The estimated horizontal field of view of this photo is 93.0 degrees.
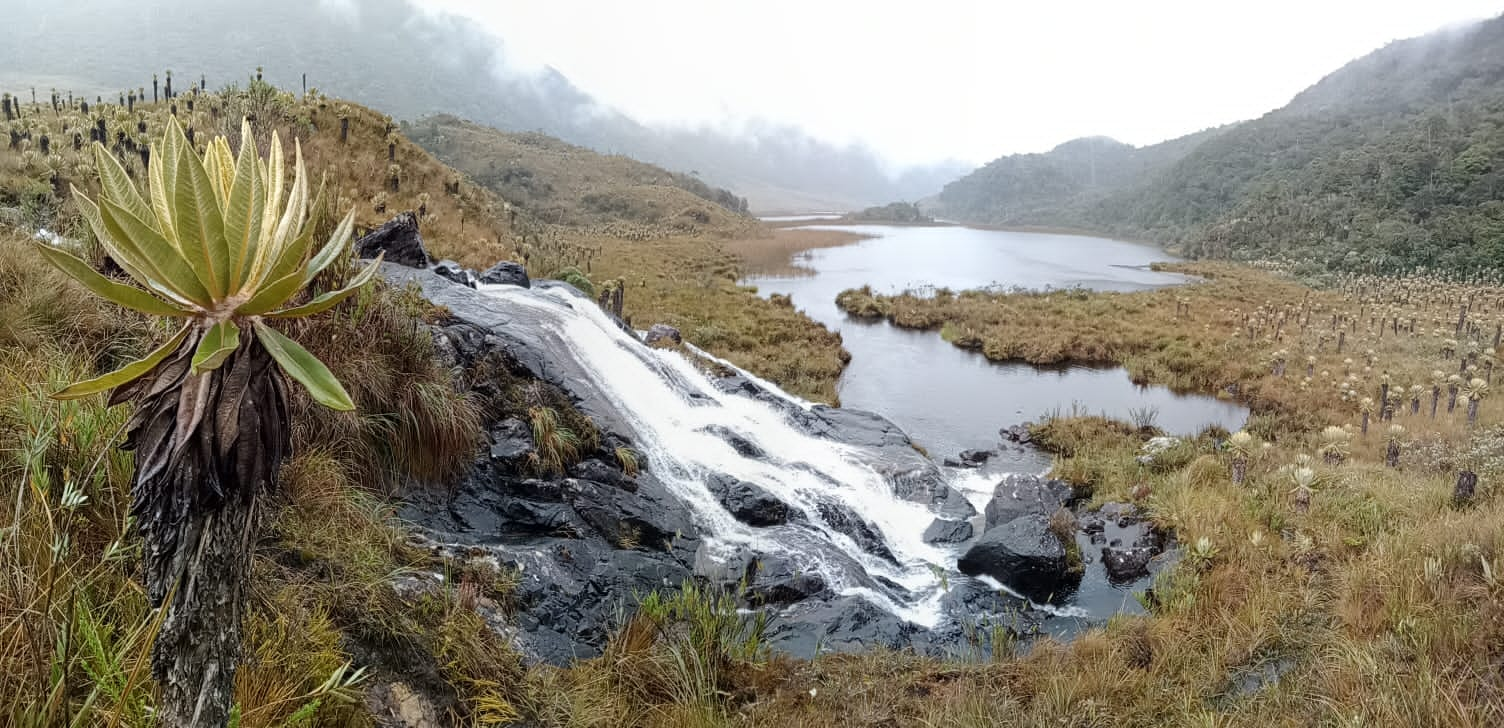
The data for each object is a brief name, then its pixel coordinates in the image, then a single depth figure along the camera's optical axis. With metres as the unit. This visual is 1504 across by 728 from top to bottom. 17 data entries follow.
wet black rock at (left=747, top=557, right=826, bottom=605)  7.55
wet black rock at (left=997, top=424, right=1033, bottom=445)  15.14
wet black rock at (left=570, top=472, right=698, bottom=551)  7.32
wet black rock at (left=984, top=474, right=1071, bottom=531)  10.24
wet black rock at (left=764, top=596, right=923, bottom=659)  6.86
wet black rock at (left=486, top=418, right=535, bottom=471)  7.16
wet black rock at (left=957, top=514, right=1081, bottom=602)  8.41
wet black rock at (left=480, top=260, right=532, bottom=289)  13.47
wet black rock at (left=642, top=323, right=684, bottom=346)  16.44
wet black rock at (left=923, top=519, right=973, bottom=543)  9.77
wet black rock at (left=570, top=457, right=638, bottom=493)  7.80
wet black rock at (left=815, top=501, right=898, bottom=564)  9.17
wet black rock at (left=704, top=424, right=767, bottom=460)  10.64
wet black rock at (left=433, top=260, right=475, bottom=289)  12.18
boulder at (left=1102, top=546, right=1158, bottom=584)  8.62
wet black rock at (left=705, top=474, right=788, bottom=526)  8.89
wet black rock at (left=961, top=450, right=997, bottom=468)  13.70
